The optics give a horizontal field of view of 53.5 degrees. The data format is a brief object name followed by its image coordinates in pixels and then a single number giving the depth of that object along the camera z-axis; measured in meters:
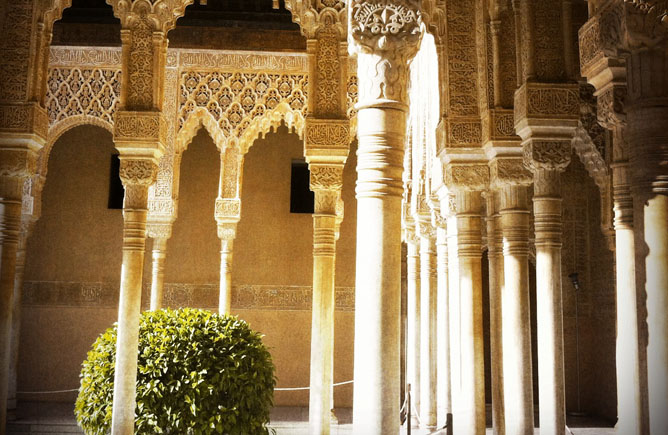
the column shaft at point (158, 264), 11.66
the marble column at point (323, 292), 7.40
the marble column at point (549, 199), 5.78
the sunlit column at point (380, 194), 3.68
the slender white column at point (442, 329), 9.01
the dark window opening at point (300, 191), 15.17
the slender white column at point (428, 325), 10.41
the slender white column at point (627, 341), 4.48
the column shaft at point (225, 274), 11.98
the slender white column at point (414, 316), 11.58
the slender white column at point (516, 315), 6.15
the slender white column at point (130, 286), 6.04
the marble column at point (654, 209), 3.86
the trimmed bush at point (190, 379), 6.03
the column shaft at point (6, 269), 6.34
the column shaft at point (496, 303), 7.09
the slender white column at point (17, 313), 11.65
